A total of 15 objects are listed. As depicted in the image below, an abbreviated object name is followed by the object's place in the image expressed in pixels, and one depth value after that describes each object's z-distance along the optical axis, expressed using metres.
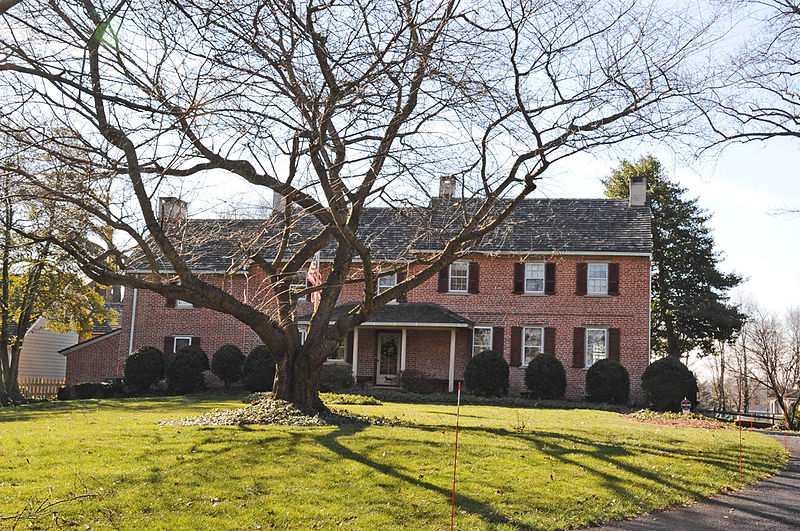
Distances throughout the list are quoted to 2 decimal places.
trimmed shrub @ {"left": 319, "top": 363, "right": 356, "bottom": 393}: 25.86
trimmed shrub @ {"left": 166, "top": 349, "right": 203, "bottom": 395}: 26.58
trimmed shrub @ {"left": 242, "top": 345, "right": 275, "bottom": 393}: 25.55
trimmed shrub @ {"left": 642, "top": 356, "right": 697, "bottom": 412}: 23.23
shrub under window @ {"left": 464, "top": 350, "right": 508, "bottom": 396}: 25.64
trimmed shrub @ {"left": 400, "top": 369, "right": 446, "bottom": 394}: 26.56
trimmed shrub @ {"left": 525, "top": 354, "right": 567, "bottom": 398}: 25.88
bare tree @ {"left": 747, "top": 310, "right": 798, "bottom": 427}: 34.69
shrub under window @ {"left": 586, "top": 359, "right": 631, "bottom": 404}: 25.39
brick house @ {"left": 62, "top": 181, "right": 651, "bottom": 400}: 27.64
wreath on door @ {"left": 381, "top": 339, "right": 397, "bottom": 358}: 30.00
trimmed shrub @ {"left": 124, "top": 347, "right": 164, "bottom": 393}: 26.88
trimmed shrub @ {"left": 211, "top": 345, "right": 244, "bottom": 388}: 27.41
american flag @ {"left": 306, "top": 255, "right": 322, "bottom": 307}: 17.99
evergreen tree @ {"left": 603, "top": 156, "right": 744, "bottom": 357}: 37.97
